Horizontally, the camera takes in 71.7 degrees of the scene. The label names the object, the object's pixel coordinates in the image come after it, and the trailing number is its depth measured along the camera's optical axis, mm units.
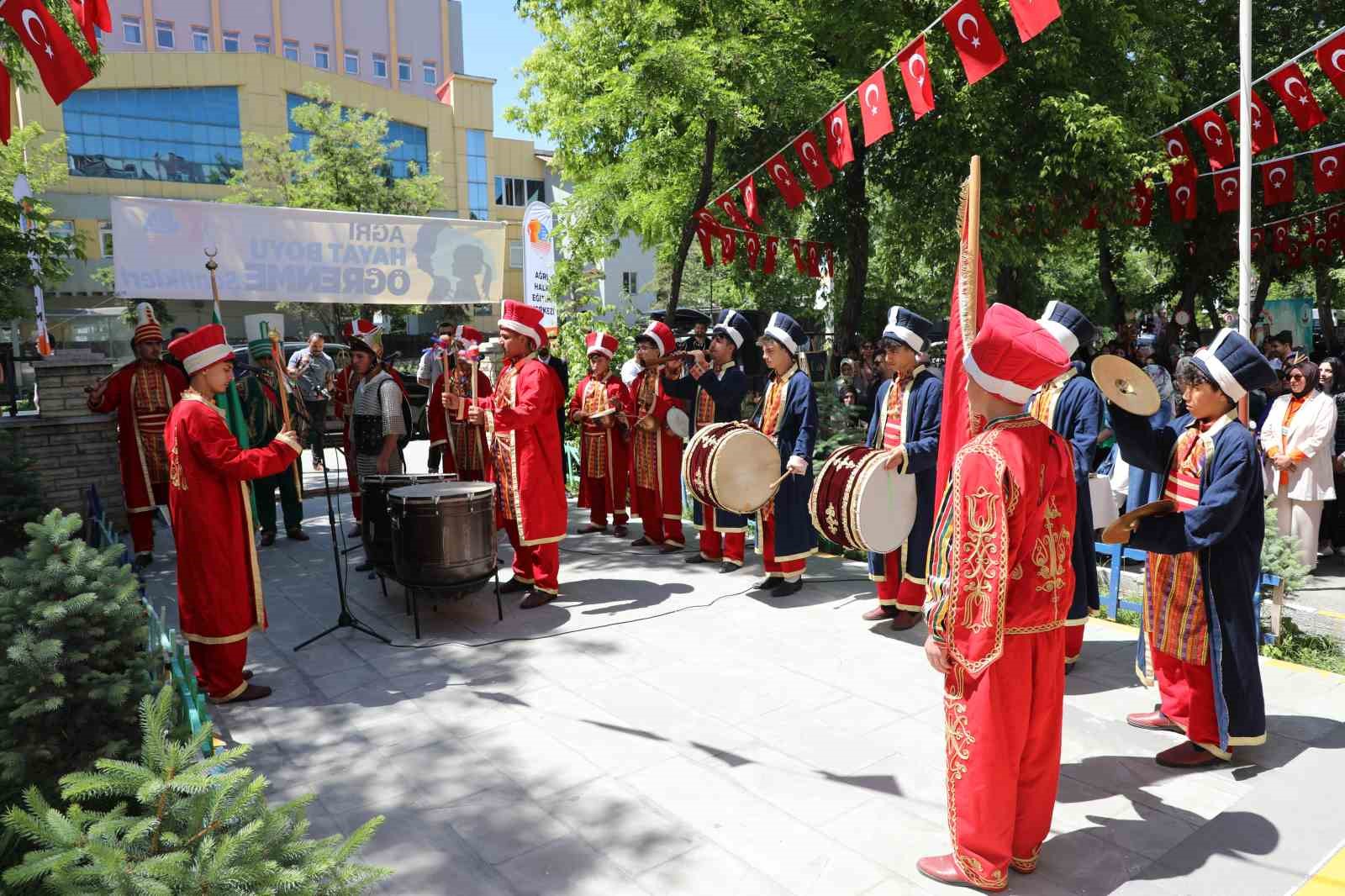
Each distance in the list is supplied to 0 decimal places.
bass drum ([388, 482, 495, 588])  6352
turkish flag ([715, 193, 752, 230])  12093
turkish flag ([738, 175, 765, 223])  11055
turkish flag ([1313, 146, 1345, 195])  13375
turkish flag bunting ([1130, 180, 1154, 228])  13297
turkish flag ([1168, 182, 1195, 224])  14531
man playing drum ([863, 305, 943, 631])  6012
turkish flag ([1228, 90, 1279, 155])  10250
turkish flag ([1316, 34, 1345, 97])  8648
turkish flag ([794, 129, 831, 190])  9750
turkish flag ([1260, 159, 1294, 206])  14500
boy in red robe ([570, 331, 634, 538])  9453
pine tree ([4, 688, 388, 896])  1968
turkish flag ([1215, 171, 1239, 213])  15211
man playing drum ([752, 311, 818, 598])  7132
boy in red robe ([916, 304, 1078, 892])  3195
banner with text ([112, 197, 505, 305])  6301
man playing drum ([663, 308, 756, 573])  8188
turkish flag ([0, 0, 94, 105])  4949
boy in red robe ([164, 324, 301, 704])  5273
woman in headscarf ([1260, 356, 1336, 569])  8070
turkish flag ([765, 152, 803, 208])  10305
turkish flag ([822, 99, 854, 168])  8883
